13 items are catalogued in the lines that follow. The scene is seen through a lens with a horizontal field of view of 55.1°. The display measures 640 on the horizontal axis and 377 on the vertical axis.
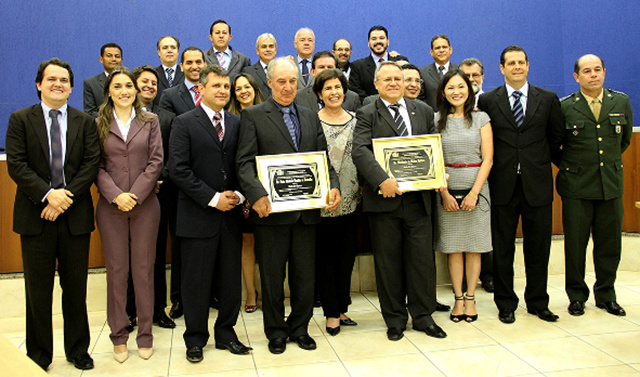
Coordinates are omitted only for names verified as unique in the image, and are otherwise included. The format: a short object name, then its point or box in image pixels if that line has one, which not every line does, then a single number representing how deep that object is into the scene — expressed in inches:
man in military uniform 171.3
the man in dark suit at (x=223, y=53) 219.6
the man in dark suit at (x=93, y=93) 191.8
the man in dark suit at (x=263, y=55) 209.8
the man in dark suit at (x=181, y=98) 177.6
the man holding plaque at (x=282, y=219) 145.8
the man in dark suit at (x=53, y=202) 134.6
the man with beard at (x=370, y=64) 219.1
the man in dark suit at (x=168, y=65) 197.5
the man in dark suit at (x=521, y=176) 165.0
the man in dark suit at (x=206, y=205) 141.6
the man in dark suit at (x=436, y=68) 207.2
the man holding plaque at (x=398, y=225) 155.2
